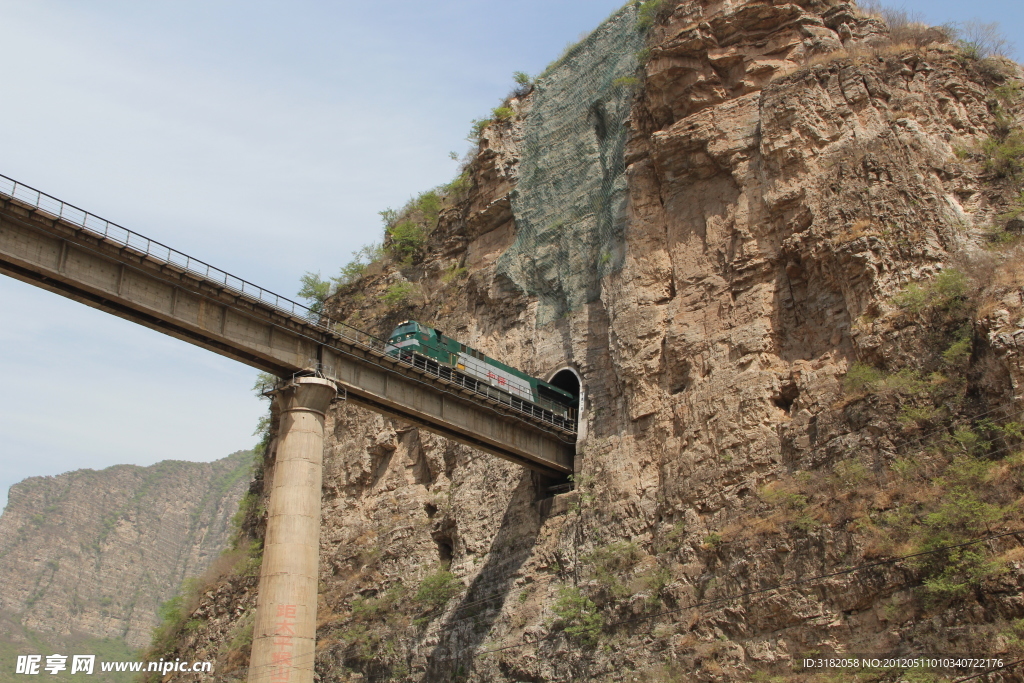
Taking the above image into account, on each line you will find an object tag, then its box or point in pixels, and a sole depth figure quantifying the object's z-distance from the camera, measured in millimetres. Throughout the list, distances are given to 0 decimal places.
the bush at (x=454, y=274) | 44250
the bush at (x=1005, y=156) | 29453
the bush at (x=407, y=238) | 48625
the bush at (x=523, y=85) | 46562
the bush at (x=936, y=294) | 25781
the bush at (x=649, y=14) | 38219
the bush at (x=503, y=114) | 45594
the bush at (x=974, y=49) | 33281
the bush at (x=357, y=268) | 51269
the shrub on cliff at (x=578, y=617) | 28344
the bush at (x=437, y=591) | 34344
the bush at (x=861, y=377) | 26422
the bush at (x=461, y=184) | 47956
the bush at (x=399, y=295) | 45969
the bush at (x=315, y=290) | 53031
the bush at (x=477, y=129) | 46312
